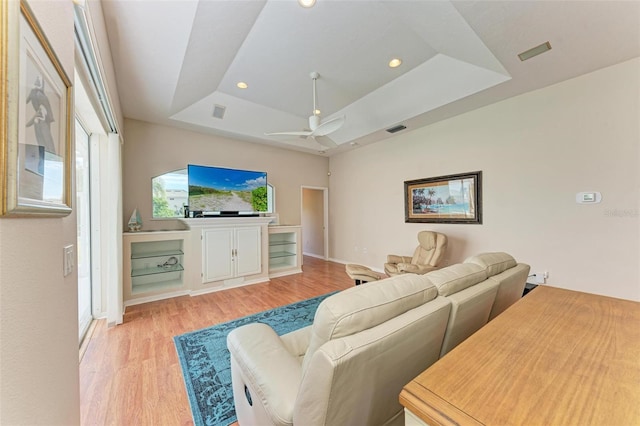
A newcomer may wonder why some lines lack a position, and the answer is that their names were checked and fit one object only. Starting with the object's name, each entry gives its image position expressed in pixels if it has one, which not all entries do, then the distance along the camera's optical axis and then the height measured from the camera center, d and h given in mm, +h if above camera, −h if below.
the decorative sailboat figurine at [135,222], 3590 -62
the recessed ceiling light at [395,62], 3020 +1982
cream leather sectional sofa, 753 -521
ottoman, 3254 -820
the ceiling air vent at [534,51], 2363 +1676
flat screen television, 4074 +499
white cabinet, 3947 -632
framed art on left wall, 556 +294
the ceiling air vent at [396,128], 4262 +1604
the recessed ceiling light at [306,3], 2099 +1916
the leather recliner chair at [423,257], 3494 -725
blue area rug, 1588 -1276
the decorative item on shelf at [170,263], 3896 -760
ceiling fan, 2760 +1091
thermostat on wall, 2760 +177
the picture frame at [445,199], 3771 +264
